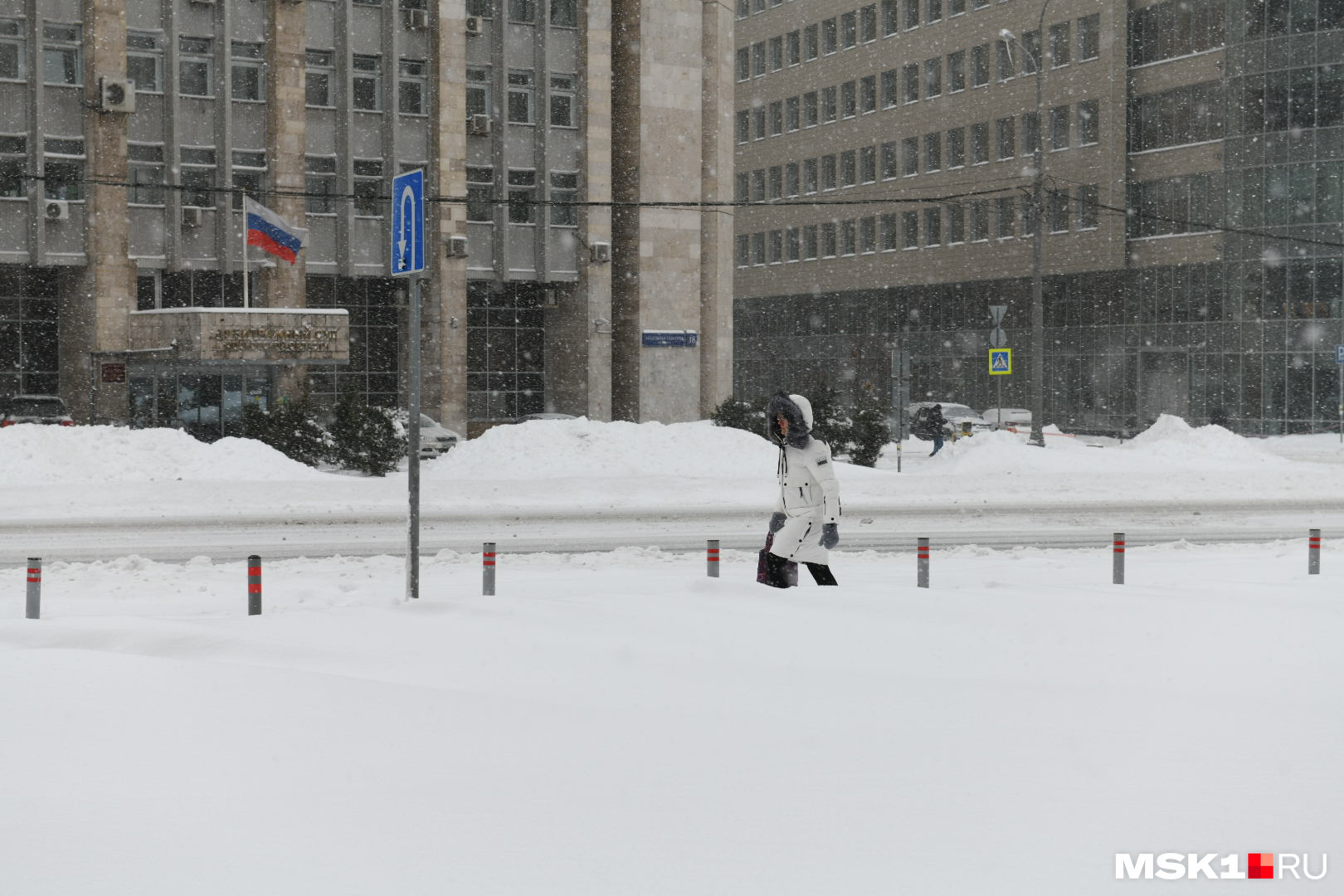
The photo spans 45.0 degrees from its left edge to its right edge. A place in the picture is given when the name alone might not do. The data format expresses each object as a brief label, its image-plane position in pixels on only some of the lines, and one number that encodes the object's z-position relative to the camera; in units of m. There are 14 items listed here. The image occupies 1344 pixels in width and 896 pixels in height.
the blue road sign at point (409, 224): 11.65
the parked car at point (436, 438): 38.84
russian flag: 36.75
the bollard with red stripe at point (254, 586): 12.11
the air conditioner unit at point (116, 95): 39.28
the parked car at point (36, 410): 38.81
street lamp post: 35.50
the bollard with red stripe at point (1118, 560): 14.49
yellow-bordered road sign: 36.00
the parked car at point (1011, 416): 55.19
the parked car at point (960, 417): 53.25
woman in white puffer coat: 12.32
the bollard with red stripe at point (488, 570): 13.12
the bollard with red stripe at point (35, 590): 12.05
